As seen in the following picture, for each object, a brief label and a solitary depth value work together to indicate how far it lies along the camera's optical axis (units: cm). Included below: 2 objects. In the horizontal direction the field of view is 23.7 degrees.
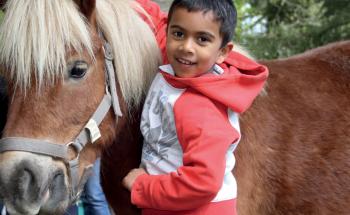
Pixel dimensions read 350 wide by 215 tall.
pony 174
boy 173
